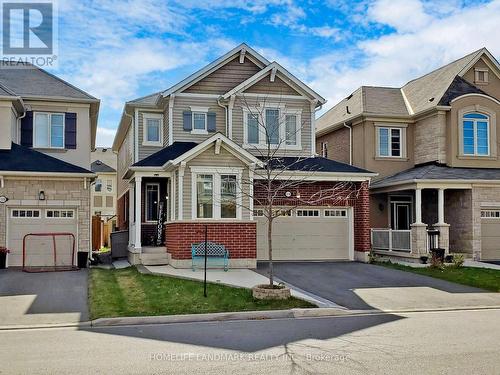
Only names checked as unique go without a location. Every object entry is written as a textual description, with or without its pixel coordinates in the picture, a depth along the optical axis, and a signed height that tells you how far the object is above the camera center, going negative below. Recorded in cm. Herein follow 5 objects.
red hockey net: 2020 -139
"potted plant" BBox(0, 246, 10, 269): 1941 -151
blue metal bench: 1936 -144
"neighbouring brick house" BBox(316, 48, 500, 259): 2388 +274
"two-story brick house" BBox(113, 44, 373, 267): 1989 +157
